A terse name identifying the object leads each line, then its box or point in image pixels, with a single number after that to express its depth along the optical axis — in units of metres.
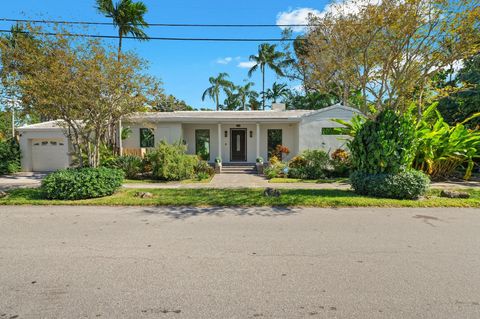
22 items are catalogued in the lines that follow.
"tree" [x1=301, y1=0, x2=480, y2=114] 6.91
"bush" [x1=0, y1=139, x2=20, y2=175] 14.05
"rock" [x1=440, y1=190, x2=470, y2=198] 7.72
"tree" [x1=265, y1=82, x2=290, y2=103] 30.44
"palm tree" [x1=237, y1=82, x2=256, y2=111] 32.10
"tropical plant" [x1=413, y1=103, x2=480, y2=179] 10.60
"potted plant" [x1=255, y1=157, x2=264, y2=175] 14.37
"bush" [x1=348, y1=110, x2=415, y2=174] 7.89
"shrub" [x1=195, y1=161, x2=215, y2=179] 13.39
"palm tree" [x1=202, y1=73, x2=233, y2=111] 31.66
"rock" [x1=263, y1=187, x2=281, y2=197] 7.96
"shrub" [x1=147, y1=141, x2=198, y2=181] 11.98
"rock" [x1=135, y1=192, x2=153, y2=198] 8.02
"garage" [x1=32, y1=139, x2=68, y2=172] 15.28
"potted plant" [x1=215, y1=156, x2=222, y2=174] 14.34
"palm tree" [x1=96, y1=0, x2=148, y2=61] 14.54
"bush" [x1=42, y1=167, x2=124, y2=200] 7.55
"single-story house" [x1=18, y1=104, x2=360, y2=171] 15.15
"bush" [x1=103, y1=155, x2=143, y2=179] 12.74
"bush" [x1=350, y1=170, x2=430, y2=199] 7.47
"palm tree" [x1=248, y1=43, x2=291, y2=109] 28.50
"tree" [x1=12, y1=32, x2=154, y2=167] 7.49
